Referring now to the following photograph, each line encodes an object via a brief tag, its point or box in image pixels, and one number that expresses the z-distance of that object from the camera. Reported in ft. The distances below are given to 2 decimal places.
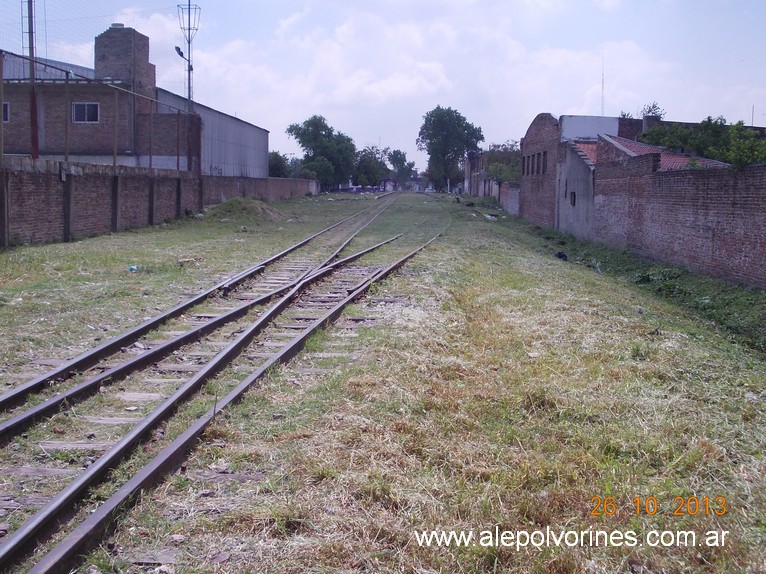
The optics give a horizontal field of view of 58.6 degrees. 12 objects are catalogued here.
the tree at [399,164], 639.35
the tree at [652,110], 112.31
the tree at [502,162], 185.41
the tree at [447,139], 356.79
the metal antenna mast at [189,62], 111.24
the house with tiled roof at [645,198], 47.78
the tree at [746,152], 48.15
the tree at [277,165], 223.30
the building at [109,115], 114.93
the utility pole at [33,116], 61.44
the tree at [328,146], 307.17
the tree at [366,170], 355.56
